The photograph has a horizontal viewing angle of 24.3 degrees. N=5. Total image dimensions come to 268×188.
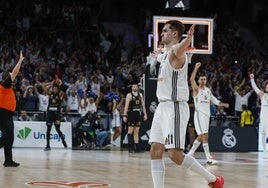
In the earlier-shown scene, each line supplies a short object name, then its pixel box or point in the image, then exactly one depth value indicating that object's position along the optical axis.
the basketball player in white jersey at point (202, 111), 15.34
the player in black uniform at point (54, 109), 19.62
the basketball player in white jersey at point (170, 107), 7.59
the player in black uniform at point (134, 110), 19.09
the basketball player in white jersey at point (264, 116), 19.00
